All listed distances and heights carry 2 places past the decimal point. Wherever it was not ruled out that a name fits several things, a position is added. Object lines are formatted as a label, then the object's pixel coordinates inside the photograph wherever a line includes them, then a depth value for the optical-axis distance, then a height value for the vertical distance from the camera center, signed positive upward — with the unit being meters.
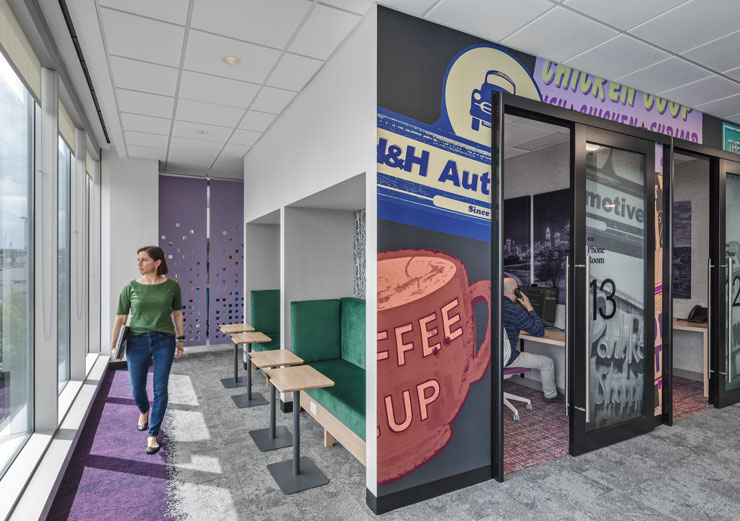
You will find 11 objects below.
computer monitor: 4.71 -0.46
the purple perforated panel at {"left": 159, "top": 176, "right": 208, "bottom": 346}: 6.70 +0.32
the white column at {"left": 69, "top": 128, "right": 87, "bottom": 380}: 4.49 +0.00
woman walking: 3.13 -0.50
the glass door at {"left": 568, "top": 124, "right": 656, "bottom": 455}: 3.06 -0.22
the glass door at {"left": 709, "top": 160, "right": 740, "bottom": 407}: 4.01 -0.34
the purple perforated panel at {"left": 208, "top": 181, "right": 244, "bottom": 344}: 6.94 +0.07
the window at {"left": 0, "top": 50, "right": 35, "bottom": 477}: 2.47 +0.00
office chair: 3.77 -1.29
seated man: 4.07 -0.70
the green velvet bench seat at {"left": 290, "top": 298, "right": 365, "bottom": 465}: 3.02 -0.89
